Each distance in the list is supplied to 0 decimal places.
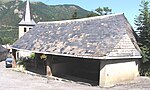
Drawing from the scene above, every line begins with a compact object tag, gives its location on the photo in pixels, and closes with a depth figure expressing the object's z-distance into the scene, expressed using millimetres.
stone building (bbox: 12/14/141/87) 14991
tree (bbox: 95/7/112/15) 48777
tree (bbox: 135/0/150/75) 17849
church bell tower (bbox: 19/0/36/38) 36035
